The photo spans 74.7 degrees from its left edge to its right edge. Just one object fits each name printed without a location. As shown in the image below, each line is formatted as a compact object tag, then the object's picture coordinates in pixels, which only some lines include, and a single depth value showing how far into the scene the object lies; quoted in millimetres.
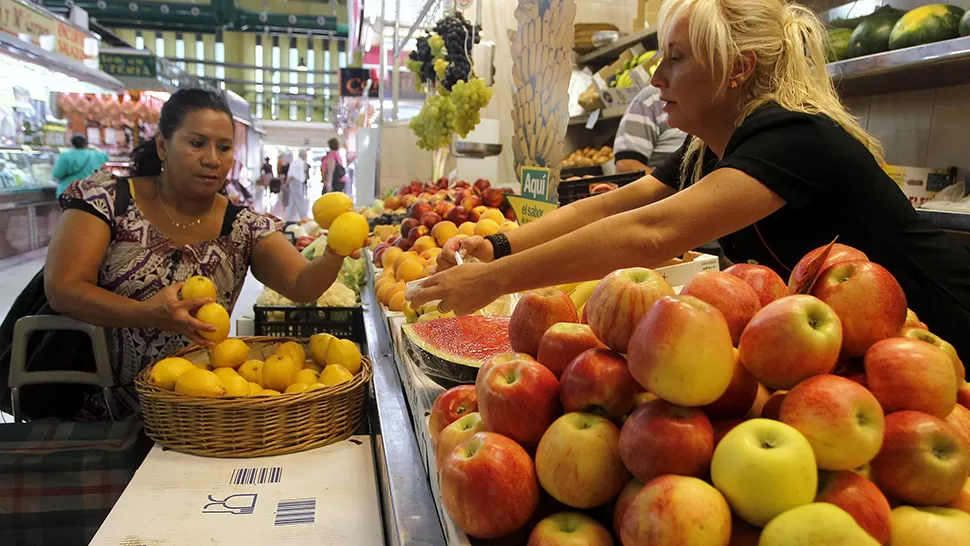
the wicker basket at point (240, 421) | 1678
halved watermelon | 1279
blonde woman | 1192
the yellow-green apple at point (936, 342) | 784
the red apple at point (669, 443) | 662
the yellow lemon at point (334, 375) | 1854
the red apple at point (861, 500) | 619
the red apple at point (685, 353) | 667
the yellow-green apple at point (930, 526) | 617
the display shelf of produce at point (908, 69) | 2209
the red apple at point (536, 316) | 986
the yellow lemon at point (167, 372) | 1773
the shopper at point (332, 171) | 13742
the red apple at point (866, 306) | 755
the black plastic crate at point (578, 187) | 2678
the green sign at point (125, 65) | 12320
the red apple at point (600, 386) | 763
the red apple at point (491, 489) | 746
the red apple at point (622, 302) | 796
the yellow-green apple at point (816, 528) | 562
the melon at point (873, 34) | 2510
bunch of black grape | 4328
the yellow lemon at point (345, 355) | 1946
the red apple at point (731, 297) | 794
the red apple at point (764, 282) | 874
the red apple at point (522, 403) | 813
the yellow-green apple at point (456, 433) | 894
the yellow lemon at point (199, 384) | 1710
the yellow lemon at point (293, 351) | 1991
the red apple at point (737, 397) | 740
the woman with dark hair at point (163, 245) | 1990
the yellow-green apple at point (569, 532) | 689
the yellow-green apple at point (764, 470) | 600
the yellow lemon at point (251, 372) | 1917
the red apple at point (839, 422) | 629
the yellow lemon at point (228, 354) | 1909
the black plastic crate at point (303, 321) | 2914
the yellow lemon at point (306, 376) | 1883
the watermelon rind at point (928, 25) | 2258
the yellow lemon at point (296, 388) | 1788
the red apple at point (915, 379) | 688
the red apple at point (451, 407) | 1026
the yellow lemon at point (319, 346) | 2023
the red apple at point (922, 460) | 646
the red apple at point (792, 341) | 685
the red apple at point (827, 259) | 859
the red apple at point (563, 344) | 881
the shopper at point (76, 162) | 9055
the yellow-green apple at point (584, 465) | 716
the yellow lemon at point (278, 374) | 1880
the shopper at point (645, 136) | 3602
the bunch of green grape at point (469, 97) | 4172
